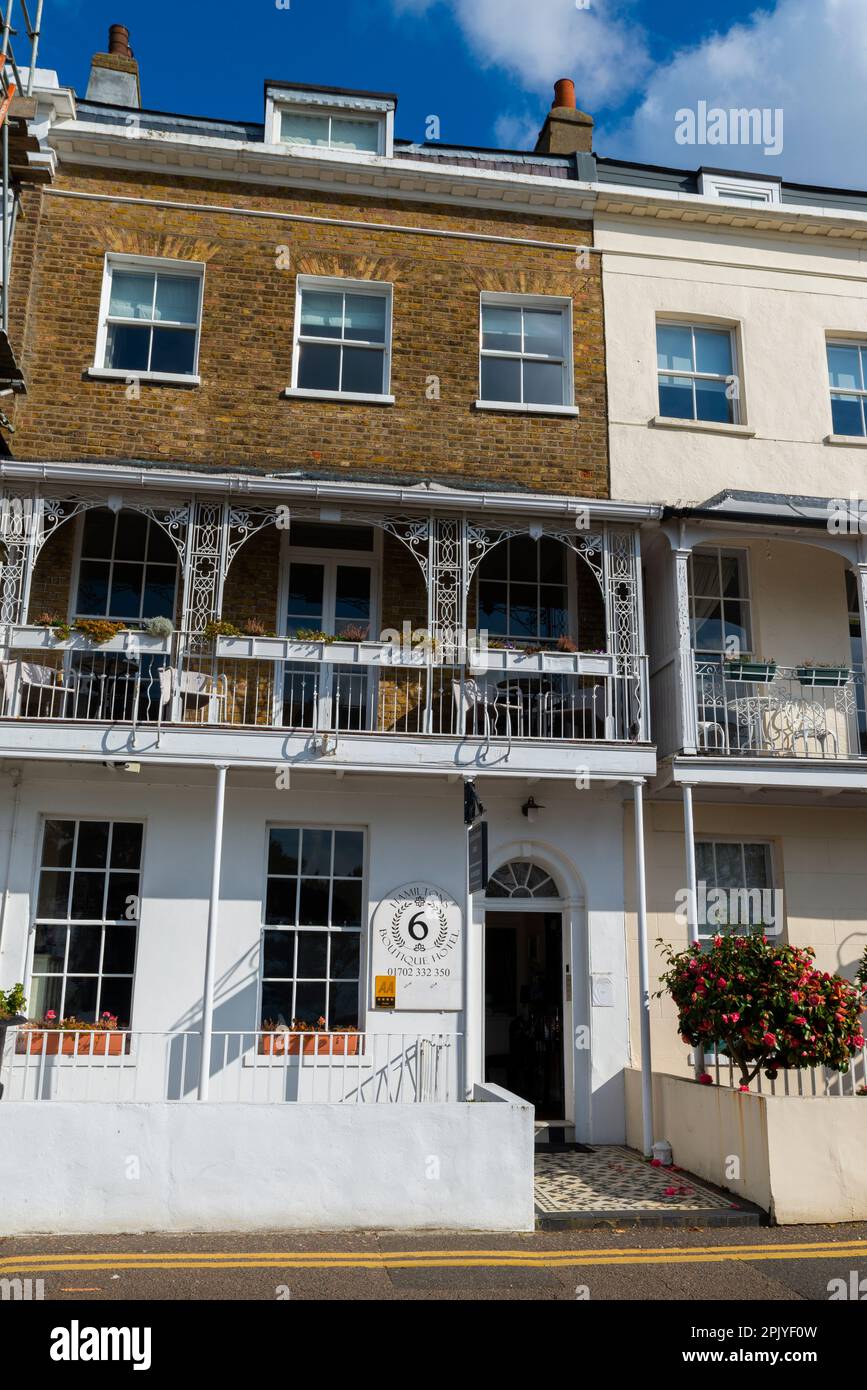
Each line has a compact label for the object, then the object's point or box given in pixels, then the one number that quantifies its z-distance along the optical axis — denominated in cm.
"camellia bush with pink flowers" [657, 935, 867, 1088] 967
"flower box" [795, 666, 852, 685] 1315
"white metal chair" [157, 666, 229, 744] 1138
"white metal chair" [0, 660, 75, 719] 1134
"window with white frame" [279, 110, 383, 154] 1475
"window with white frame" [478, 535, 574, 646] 1353
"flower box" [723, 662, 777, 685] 1284
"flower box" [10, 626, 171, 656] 1144
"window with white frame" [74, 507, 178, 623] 1298
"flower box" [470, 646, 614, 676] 1205
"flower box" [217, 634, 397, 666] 1179
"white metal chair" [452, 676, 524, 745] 1182
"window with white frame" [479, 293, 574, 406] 1426
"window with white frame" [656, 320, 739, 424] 1463
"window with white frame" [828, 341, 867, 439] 1493
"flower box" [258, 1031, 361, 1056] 1156
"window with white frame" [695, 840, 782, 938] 1312
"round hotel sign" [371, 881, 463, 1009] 1205
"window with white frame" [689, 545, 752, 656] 1384
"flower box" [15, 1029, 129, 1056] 1114
